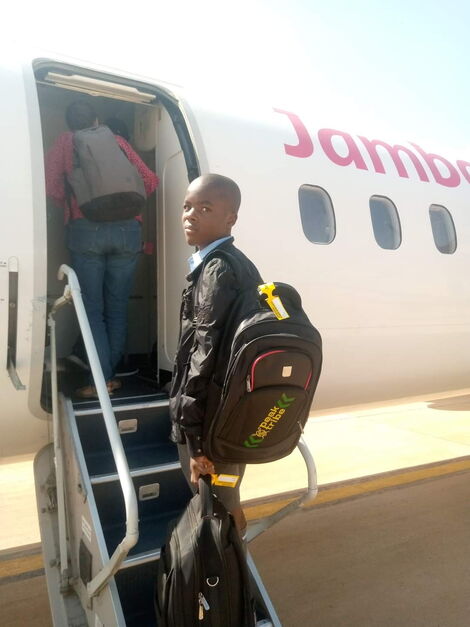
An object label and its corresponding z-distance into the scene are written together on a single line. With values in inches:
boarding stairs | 99.6
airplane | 115.3
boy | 78.8
